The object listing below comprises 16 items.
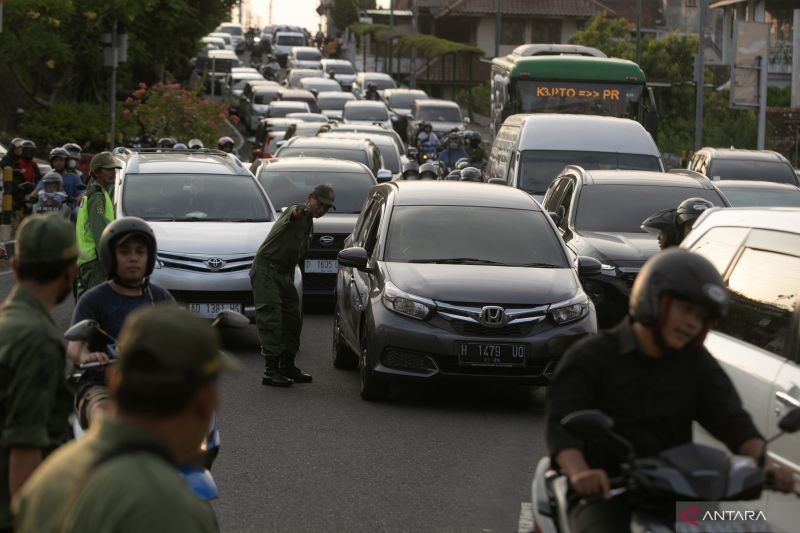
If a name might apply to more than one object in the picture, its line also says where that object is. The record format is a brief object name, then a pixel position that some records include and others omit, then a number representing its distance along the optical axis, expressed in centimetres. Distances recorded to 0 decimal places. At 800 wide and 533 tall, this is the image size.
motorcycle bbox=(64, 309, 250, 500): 603
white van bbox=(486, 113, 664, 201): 2025
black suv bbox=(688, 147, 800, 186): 2383
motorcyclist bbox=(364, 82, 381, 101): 6016
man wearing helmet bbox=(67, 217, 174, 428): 692
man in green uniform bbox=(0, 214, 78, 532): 456
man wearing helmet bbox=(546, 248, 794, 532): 469
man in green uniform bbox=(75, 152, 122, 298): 1165
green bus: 2764
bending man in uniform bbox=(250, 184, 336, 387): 1249
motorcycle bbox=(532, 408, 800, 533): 439
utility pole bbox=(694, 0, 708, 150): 3479
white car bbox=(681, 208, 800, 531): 604
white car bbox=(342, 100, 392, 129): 4466
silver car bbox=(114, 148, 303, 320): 1460
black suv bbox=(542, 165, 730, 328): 1480
